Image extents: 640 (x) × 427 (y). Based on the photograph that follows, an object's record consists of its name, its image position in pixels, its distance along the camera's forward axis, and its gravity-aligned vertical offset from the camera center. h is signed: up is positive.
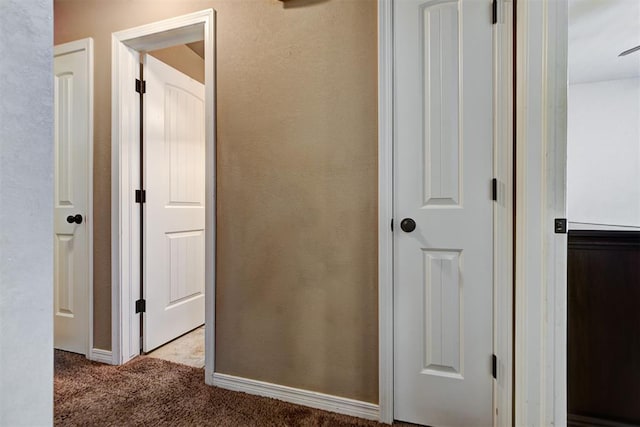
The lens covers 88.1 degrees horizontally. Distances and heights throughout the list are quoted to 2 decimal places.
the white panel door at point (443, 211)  1.41 -0.01
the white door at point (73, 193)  2.14 +0.10
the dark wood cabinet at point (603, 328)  1.29 -0.47
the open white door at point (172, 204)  2.21 +0.03
